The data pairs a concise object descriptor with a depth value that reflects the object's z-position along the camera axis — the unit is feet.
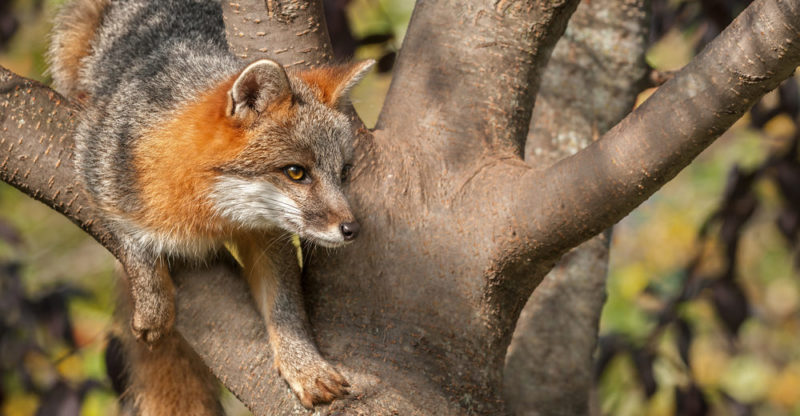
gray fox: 16.17
